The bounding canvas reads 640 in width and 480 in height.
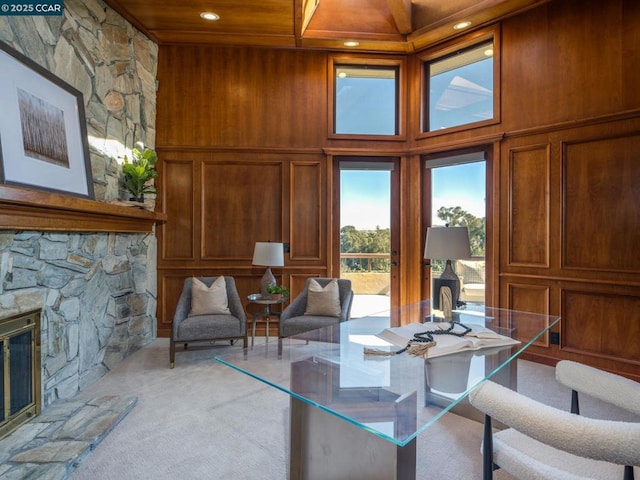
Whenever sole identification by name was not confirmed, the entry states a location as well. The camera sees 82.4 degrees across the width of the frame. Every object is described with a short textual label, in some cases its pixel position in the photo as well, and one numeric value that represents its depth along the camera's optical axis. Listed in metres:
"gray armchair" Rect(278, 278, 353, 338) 3.59
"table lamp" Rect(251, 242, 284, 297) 3.91
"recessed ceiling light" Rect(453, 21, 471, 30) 3.91
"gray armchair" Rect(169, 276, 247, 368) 3.40
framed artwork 2.28
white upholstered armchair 0.97
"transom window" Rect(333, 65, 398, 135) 4.63
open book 1.82
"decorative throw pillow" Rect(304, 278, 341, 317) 3.78
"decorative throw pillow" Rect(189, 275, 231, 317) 3.75
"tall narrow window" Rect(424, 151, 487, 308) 4.12
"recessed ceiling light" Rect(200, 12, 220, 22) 3.79
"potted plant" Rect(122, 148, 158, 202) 3.68
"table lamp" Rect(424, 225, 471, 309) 2.63
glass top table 1.26
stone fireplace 2.35
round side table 3.80
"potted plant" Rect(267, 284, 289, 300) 3.89
